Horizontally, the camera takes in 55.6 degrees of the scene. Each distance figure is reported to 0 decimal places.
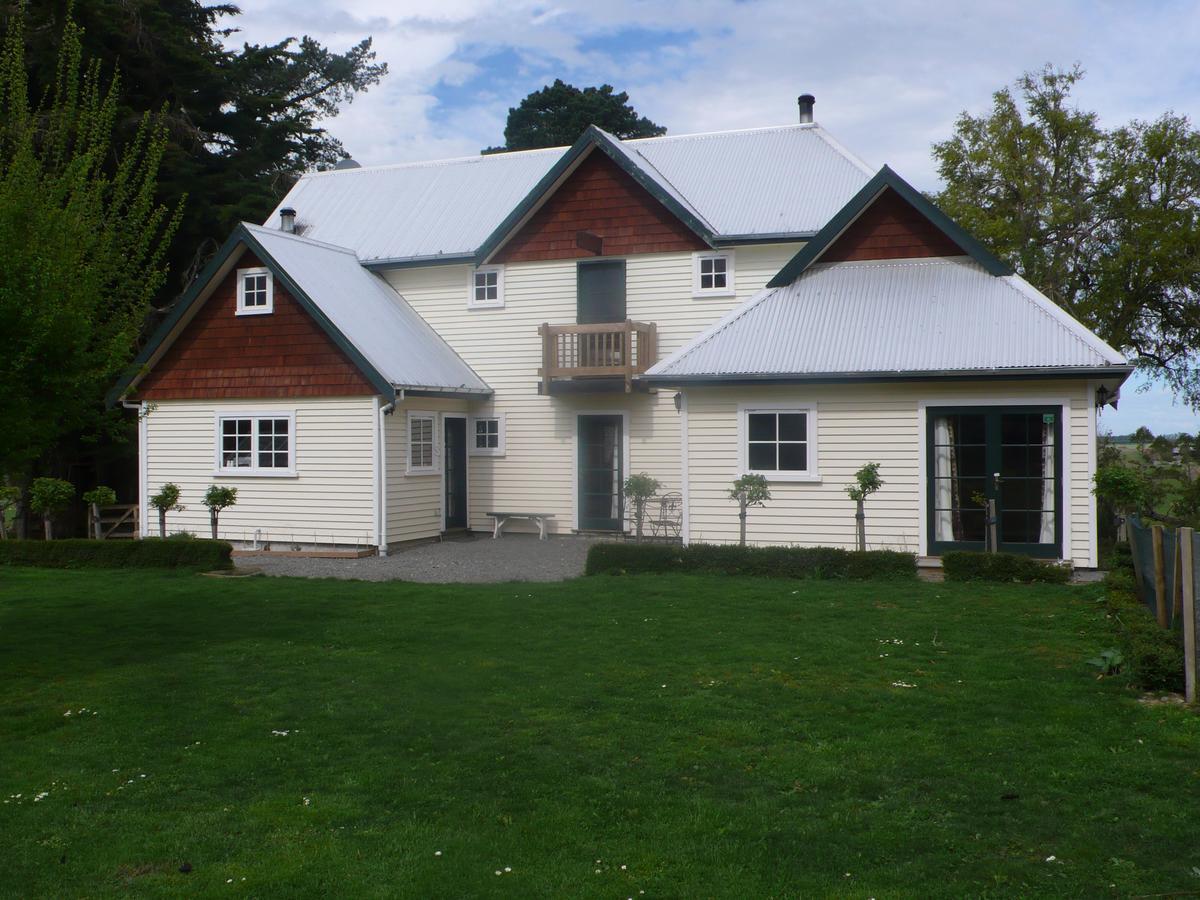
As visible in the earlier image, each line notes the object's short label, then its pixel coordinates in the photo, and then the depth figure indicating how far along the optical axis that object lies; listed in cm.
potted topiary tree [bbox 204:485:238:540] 1817
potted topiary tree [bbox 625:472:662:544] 1797
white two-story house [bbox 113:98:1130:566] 1617
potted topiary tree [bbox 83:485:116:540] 1900
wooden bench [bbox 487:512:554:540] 2147
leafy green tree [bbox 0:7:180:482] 903
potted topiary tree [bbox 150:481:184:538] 1847
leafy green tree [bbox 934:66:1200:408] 3145
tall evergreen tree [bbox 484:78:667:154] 4653
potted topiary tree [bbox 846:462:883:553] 1547
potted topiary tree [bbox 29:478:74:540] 1856
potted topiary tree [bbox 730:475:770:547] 1608
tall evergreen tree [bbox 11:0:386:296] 2552
